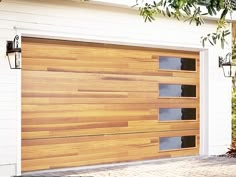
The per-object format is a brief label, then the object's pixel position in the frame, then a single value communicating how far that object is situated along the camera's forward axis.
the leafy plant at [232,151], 10.04
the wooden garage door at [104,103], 7.81
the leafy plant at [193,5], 4.55
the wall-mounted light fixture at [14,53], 7.16
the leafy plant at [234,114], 11.12
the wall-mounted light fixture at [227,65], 10.01
